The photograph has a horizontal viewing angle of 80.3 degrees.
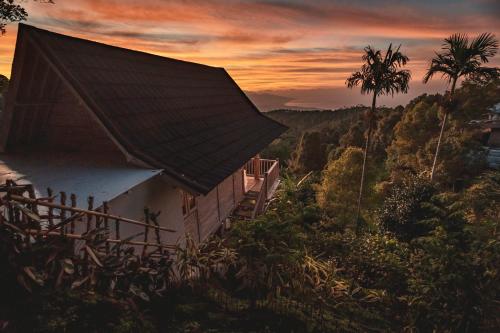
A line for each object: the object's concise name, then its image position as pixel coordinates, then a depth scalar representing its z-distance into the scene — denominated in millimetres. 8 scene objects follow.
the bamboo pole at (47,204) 2945
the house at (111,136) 6637
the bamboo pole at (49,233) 2858
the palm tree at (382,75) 18094
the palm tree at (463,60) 18094
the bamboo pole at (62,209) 3119
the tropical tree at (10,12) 10696
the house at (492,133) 30941
